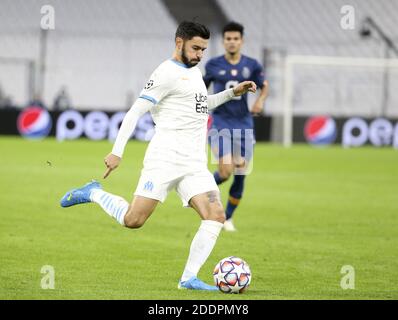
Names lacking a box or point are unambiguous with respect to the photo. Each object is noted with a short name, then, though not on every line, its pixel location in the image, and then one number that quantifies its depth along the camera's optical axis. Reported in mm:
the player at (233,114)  23281
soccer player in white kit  14500
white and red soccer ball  14328
